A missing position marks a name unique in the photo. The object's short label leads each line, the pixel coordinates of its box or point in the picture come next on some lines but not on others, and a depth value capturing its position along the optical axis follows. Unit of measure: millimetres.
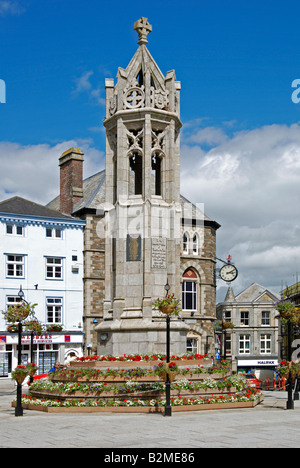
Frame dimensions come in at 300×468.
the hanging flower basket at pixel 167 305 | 20753
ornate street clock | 53938
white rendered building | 47969
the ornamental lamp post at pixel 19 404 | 20031
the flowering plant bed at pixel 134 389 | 20438
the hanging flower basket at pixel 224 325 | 46631
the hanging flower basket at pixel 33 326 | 31166
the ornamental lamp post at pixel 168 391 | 18859
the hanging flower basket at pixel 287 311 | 24062
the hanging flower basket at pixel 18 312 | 22422
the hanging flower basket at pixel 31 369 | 21697
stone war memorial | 21047
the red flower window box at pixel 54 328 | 47312
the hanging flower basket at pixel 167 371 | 19438
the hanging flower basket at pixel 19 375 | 20828
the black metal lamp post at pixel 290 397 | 21859
